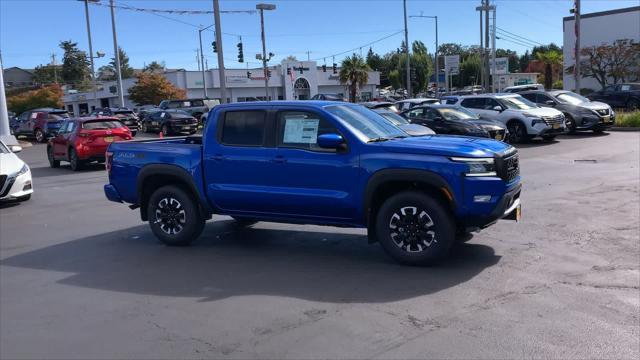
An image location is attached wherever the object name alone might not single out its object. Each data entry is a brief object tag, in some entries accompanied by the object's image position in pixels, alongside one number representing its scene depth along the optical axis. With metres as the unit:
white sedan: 11.53
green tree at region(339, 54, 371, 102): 60.12
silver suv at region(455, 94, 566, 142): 19.80
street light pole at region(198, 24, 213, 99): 66.62
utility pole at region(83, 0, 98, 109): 46.58
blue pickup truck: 6.07
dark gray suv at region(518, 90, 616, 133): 21.77
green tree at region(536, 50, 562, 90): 82.88
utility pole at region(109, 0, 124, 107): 41.47
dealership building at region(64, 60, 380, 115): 69.94
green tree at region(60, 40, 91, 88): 116.12
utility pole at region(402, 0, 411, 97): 48.27
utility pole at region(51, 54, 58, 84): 115.69
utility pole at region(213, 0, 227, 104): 24.49
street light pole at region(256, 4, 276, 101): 38.83
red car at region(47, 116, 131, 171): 18.23
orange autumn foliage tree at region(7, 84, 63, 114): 80.06
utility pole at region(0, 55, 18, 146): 29.27
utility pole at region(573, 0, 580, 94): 29.91
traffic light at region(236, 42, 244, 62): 39.22
